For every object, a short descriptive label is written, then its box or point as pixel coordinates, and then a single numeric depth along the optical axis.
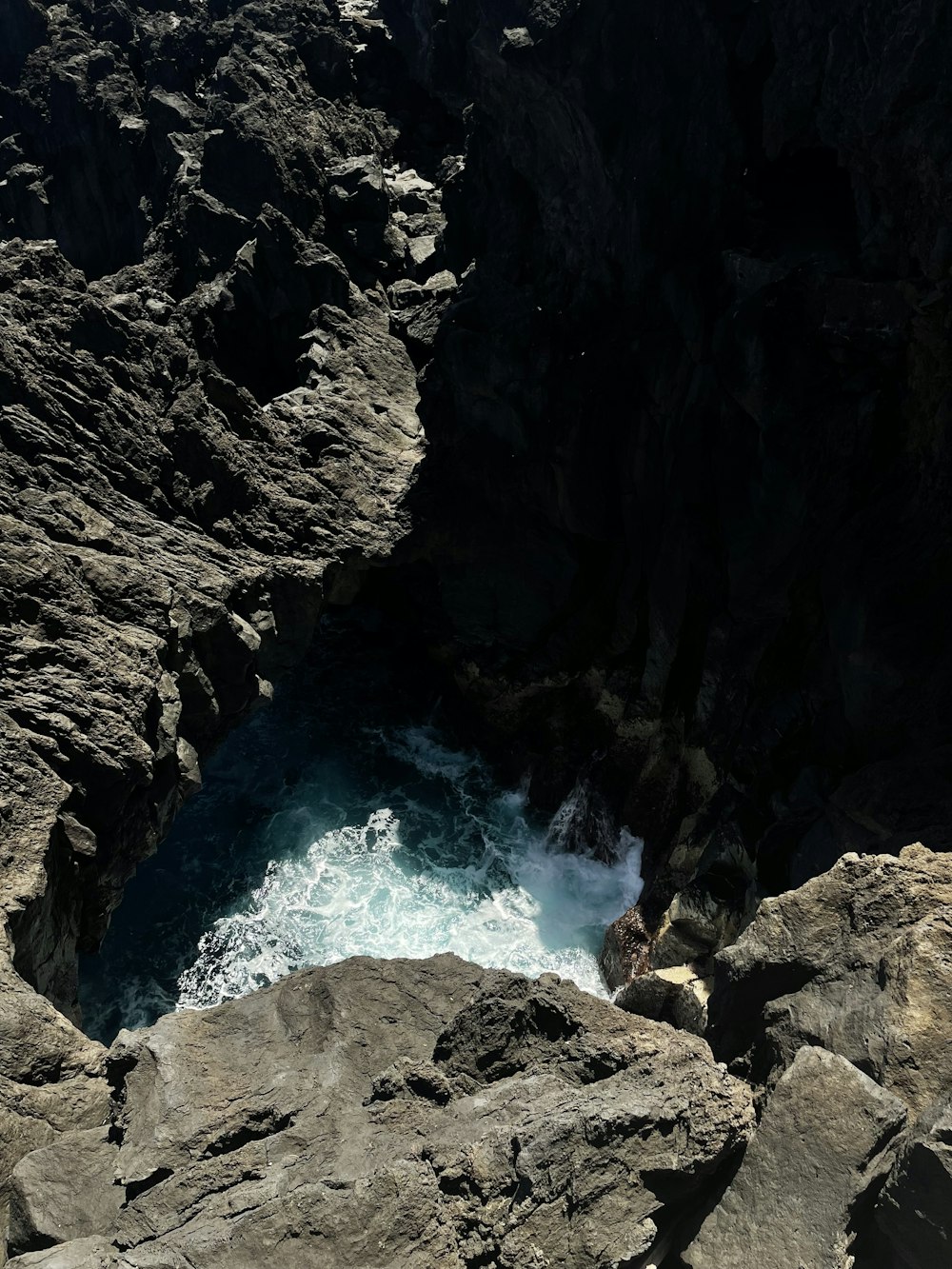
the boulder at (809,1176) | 8.62
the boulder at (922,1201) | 8.23
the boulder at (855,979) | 9.90
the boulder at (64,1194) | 10.00
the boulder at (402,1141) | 8.93
